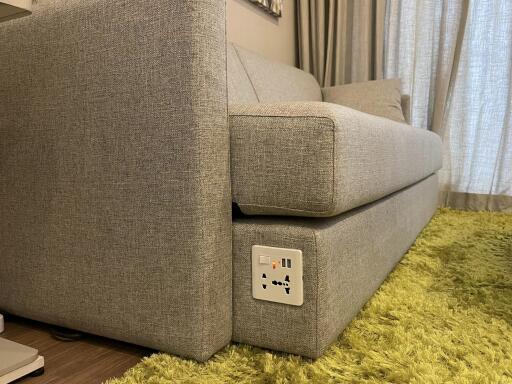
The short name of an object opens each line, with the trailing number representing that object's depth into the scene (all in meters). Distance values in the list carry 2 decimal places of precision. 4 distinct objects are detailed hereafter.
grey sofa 0.73
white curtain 2.43
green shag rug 0.72
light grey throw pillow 2.24
